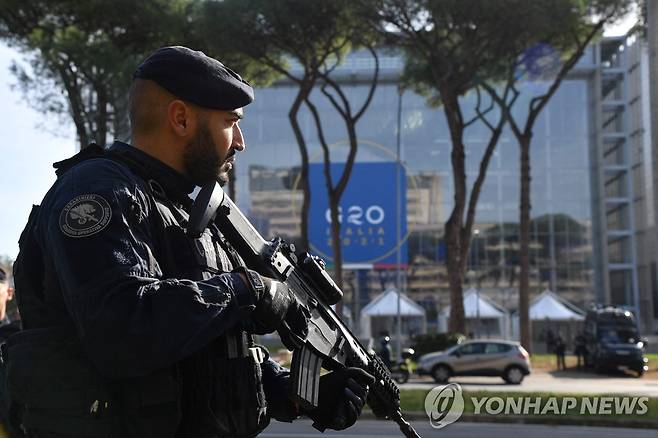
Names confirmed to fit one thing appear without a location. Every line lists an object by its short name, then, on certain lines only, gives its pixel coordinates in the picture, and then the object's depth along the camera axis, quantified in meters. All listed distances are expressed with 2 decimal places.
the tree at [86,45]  23.59
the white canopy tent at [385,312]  36.62
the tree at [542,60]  25.55
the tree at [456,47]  24.14
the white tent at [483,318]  39.75
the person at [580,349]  29.24
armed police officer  1.70
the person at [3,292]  4.59
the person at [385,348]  18.76
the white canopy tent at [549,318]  37.66
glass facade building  50.81
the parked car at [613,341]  26.12
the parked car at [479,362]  21.53
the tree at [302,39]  24.03
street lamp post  39.87
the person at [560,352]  29.27
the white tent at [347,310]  43.81
